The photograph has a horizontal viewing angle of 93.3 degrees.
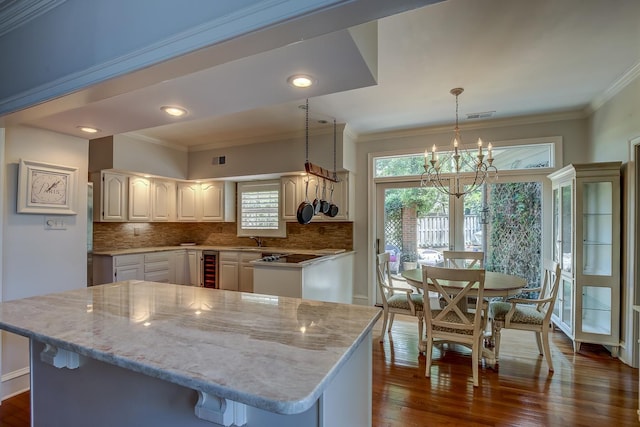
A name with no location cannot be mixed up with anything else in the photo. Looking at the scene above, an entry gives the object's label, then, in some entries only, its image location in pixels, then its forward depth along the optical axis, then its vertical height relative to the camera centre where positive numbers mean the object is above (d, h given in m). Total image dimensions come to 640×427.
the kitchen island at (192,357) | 0.86 -0.47
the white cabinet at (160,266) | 4.59 -0.83
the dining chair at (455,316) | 2.48 -0.90
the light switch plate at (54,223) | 2.57 -0.08
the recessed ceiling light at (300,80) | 1.71 +0.78
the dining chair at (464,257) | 3.72 -0.51
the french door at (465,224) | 4.10 -0.13
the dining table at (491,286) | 2.62 -0.64
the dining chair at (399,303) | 3.13 -0.96
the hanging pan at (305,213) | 3.50 +0.02
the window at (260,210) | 5.05 +0.08
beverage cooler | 5.02 -0.92
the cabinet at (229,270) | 4.87 -0.90
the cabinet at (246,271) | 4.77 -0.90
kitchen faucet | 5.35 -0.45
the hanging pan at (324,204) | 3.96 +0.14
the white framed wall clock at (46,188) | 2.40 +0.22
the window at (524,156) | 4.00 +0.81
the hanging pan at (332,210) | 4.14 +0.07
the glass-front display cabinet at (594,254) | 3.01 -0.40
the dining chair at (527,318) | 2.72 -0.95
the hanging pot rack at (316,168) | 3.13 +0.52
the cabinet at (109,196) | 4.27 +0.26
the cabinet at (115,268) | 4.12 -0.76
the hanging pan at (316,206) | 3.75 +0.11
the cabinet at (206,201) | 5.33 +0.24
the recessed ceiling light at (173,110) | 2.16 +0.76
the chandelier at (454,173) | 4.25 +0.61
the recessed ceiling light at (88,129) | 2.54 +0.73
